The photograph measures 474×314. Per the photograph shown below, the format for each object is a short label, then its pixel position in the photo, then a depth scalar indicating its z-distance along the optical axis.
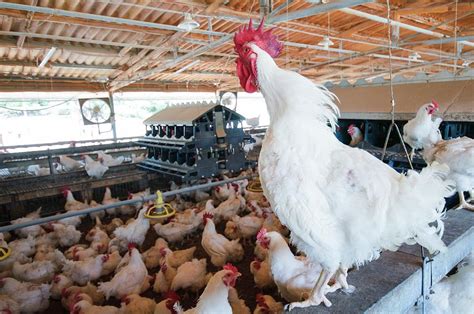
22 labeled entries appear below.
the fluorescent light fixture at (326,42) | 5.65
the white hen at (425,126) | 2.71
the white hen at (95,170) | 5.20
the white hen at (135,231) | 3.49
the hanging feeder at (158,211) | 3.08
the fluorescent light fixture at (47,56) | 6.10
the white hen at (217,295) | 1.81
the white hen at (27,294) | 2.48
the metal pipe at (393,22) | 4.40
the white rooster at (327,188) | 1.25
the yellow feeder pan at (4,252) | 2.79
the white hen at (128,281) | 2.62
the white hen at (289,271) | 1.89
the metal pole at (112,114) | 9.57
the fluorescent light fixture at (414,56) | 8.18
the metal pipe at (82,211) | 2.26
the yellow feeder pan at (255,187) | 4.68
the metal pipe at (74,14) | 3.44
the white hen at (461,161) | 2.19
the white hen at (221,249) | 3.05
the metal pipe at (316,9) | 3.03
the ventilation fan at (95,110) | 9.30
